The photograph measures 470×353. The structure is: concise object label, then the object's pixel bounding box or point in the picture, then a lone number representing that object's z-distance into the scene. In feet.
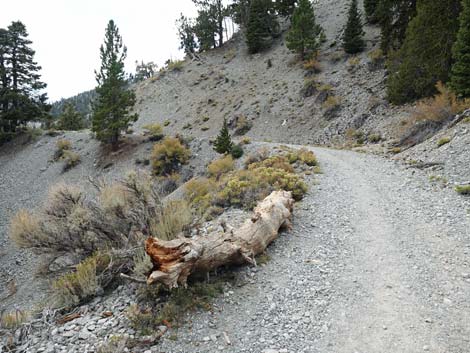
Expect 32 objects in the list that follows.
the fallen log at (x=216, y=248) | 16.10
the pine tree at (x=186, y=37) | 193.67
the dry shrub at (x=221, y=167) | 53.31
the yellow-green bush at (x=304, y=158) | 43.86
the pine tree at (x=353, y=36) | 103.47
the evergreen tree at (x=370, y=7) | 113.36
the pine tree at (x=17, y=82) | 99.25
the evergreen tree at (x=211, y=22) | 174.19
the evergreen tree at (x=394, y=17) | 69.05
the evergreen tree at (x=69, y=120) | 146.00
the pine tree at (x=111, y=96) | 79.77
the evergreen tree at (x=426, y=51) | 52.39
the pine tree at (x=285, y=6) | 149.79
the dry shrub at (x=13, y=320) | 16.42
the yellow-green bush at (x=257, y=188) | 30.68
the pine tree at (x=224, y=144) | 62.44
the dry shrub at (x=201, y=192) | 32.11
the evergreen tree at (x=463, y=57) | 44.09
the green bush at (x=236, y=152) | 59.11
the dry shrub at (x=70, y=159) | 86.61
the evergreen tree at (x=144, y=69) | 265.54
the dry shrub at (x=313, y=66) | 106.97
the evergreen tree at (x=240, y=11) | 170.60
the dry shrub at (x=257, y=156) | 49.84
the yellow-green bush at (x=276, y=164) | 40.06
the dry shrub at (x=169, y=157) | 70.59
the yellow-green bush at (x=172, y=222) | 22.39
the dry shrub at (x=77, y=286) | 18.03
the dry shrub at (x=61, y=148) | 92.17
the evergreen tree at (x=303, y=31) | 106.52
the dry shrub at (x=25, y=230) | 23.39
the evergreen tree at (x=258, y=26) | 147.84
